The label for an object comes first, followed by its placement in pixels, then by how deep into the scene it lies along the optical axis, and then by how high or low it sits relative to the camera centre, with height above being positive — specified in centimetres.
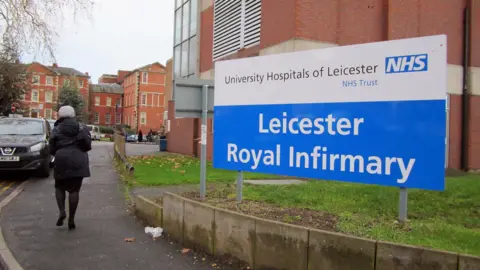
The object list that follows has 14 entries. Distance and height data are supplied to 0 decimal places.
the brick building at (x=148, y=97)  6975 +564
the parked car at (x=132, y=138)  5028 -124
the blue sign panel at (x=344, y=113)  411 +24
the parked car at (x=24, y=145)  1016 -51
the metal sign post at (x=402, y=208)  446 -84
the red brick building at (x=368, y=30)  1199 +348
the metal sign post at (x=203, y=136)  610 -10
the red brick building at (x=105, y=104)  8425 +507
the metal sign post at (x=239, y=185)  578 -80
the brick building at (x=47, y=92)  7638 +696
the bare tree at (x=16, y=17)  1411 +394
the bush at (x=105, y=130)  6575 -40
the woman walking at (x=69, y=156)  570 -43
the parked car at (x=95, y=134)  5062 -84
